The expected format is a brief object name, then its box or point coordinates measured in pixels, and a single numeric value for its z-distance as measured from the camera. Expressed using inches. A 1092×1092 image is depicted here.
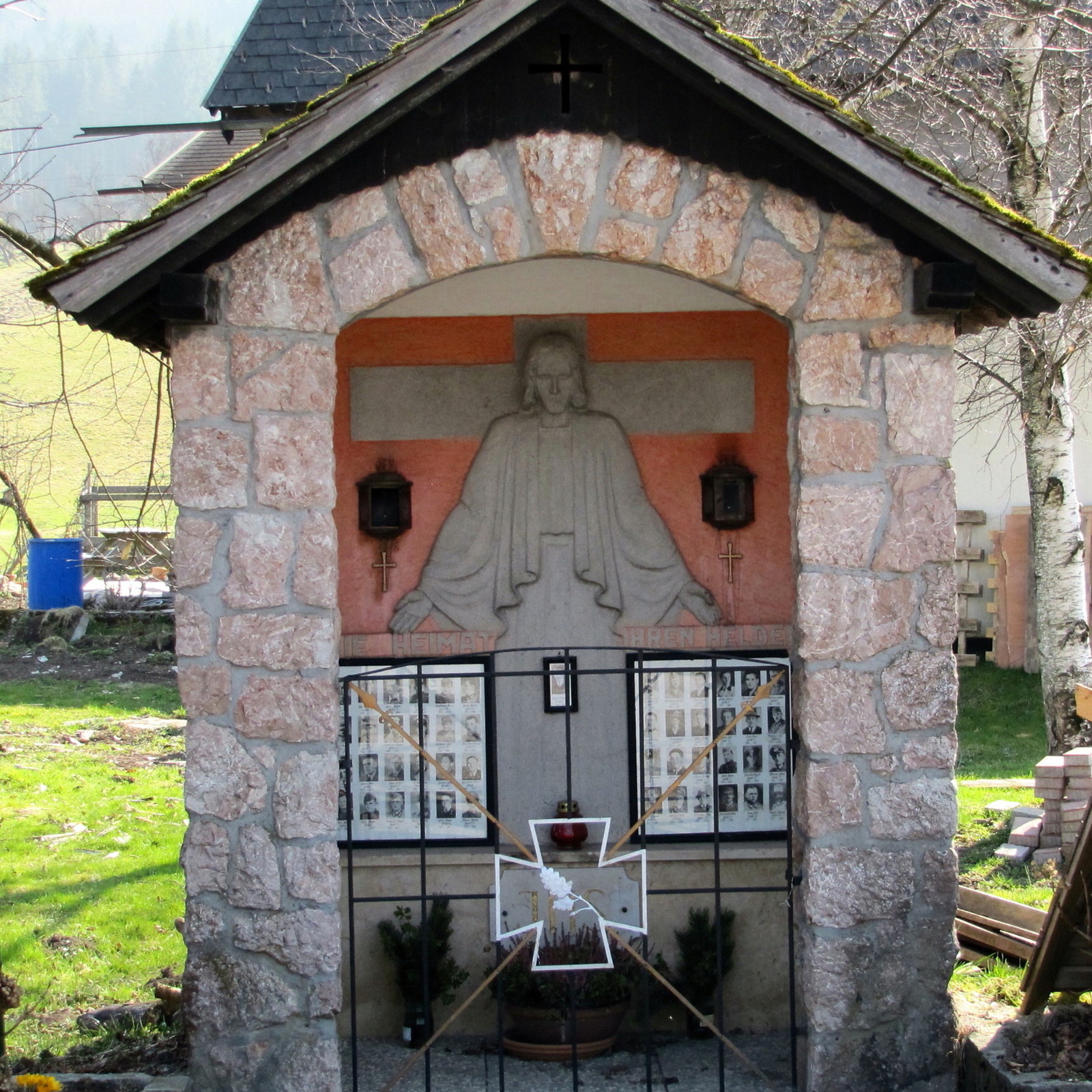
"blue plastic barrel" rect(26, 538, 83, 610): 696.4
